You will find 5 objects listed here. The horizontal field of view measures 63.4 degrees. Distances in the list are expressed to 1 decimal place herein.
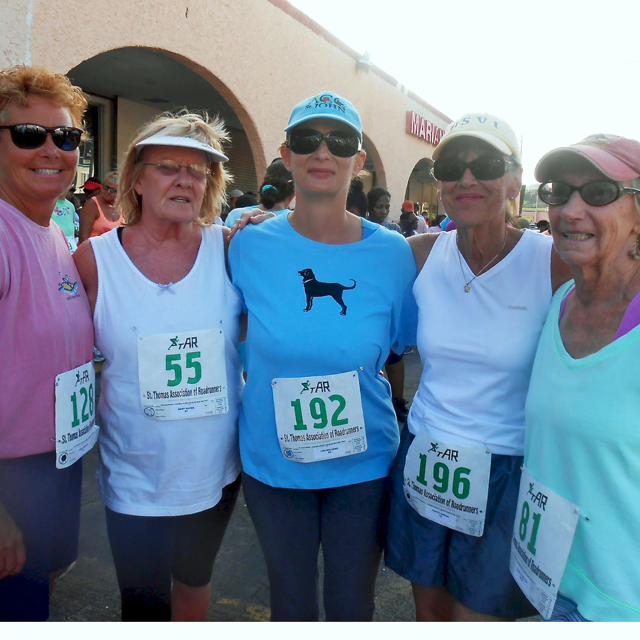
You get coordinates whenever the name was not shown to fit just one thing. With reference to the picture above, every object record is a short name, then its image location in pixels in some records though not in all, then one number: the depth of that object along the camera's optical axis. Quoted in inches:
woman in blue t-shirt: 74.4
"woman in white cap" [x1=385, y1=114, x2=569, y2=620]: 71.6
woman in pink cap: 52.1
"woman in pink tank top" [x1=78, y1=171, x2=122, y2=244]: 240.1
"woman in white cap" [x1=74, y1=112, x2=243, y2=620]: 75.2
